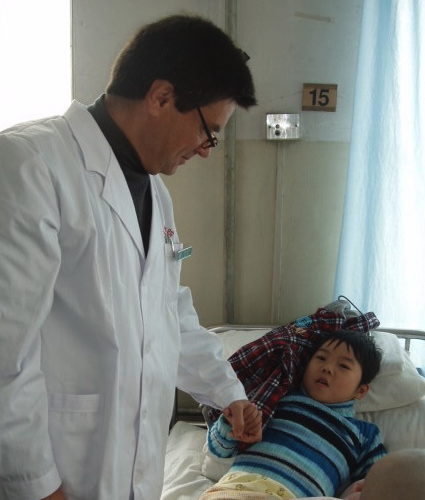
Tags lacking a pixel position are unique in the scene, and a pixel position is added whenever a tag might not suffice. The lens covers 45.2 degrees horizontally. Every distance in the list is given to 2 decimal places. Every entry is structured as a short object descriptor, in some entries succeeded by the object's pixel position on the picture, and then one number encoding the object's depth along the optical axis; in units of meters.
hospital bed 1.58
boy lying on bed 1.39
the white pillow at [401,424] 1.57
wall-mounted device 2.19
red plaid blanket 1.66
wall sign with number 2.17
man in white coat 0.80
